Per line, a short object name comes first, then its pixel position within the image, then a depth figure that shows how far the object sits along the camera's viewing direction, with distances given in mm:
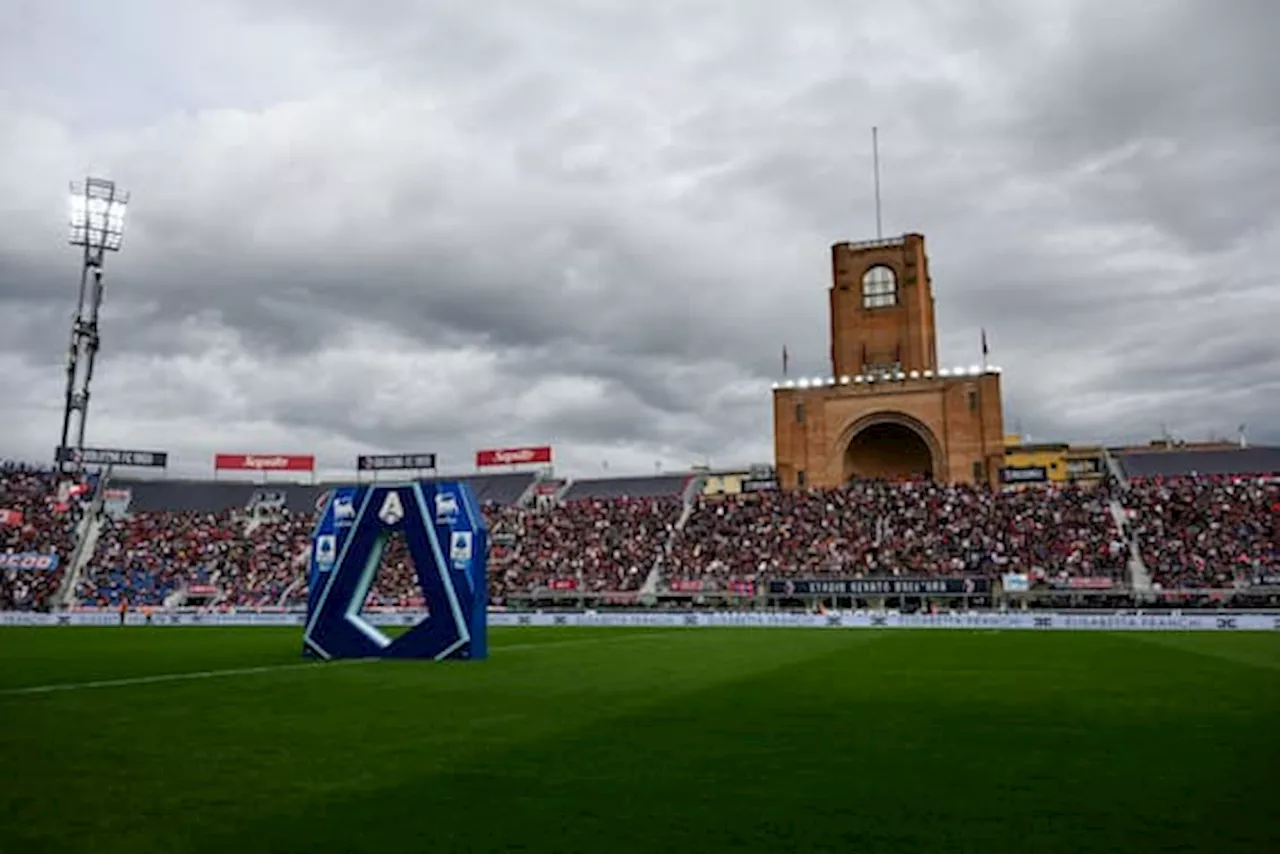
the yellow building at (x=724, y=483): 81900
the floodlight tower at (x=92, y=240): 66625
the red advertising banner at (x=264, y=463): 84938
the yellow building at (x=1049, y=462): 63469
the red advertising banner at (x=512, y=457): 83125
